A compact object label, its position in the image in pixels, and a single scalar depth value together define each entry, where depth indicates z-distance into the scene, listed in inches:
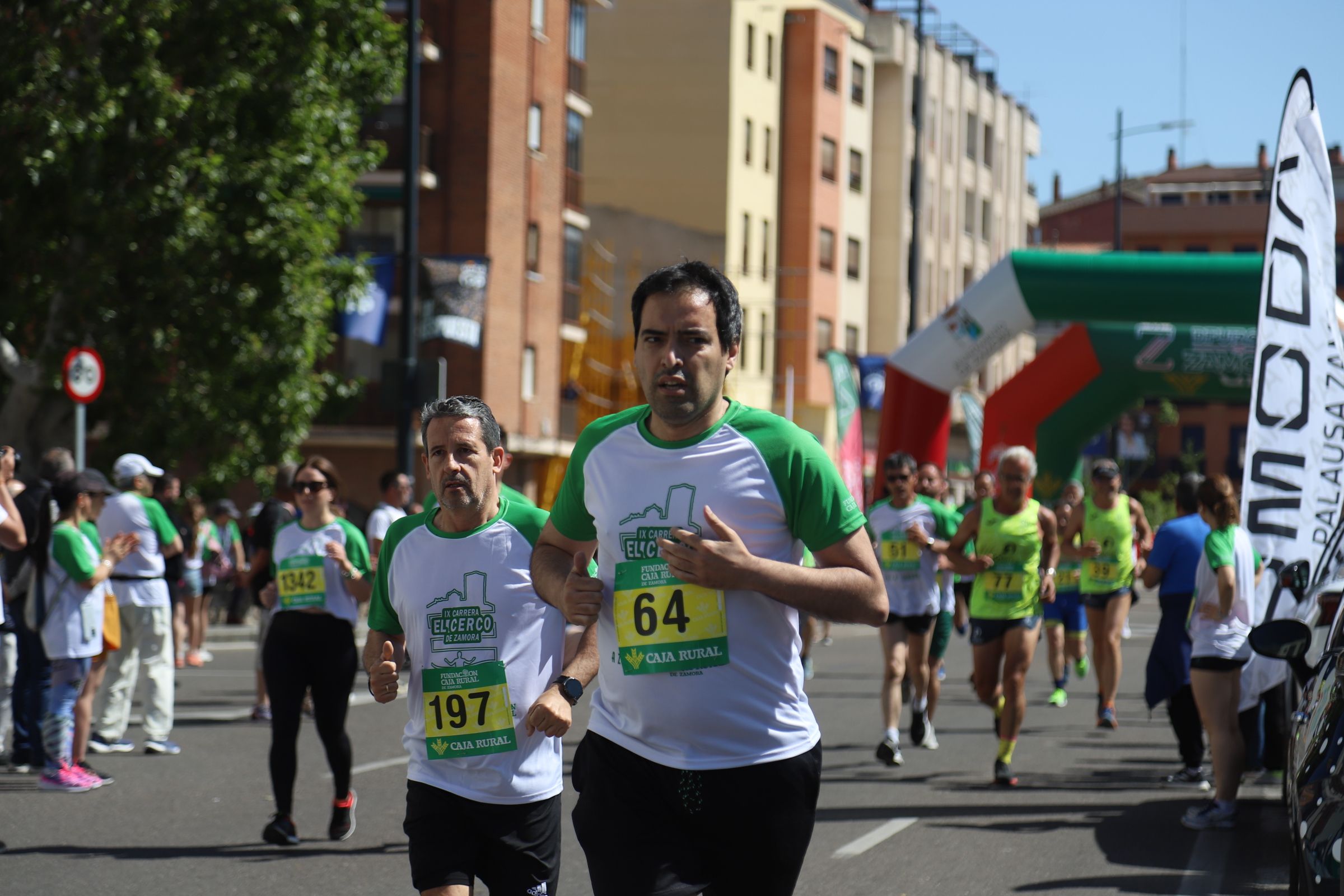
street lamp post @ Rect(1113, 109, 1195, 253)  1893.5
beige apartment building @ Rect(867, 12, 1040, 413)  2524.6
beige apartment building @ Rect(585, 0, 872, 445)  2161.7
